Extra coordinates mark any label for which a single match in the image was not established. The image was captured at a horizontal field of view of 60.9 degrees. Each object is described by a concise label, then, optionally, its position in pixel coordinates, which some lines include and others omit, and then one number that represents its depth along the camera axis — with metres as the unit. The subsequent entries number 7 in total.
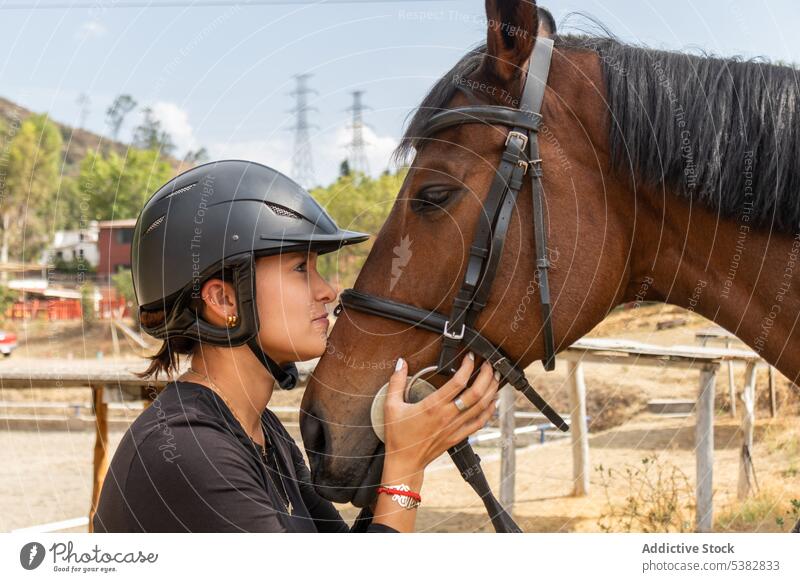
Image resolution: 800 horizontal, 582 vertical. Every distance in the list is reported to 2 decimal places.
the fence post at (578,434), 7.74
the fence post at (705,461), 5.65
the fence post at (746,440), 6.40
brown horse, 2.13
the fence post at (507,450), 7.04
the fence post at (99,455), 5.71
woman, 1.88
